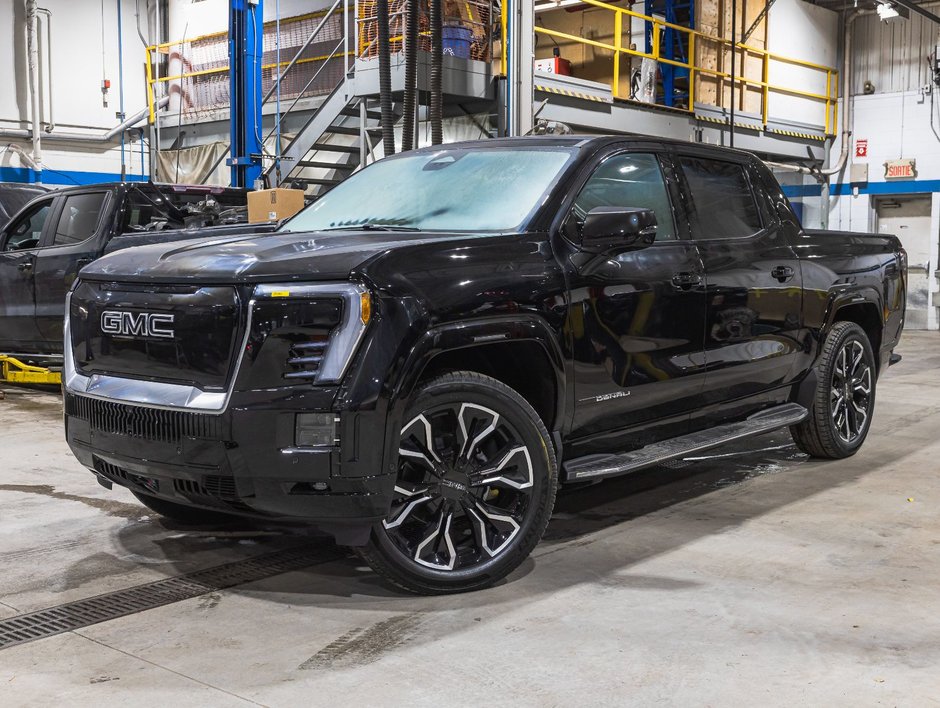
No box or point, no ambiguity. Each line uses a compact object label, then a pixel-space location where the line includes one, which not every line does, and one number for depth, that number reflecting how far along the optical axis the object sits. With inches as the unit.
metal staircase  506.9
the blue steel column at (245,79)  488.7
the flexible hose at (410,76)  398.3
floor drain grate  136.1
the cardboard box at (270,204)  352.8
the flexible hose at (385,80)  396.8
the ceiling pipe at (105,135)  712.4
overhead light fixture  647.8
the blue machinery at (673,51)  607.2
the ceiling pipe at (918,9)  627.5
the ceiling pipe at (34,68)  687.7
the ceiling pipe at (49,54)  701.3
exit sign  727.7
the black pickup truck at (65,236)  335.6
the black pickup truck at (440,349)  133.5
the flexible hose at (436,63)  407.8
